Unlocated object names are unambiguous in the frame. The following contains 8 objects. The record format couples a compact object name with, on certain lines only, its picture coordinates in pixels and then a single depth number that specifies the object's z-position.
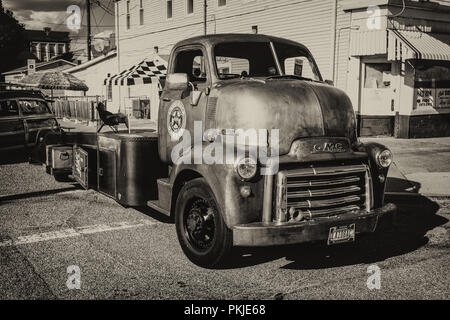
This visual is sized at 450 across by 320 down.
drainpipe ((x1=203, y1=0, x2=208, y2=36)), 23.17
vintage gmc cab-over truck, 4.43
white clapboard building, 15.55
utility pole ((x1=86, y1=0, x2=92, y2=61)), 39.50
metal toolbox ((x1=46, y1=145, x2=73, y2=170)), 8.43
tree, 68.19
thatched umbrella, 23.72
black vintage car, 12.50
